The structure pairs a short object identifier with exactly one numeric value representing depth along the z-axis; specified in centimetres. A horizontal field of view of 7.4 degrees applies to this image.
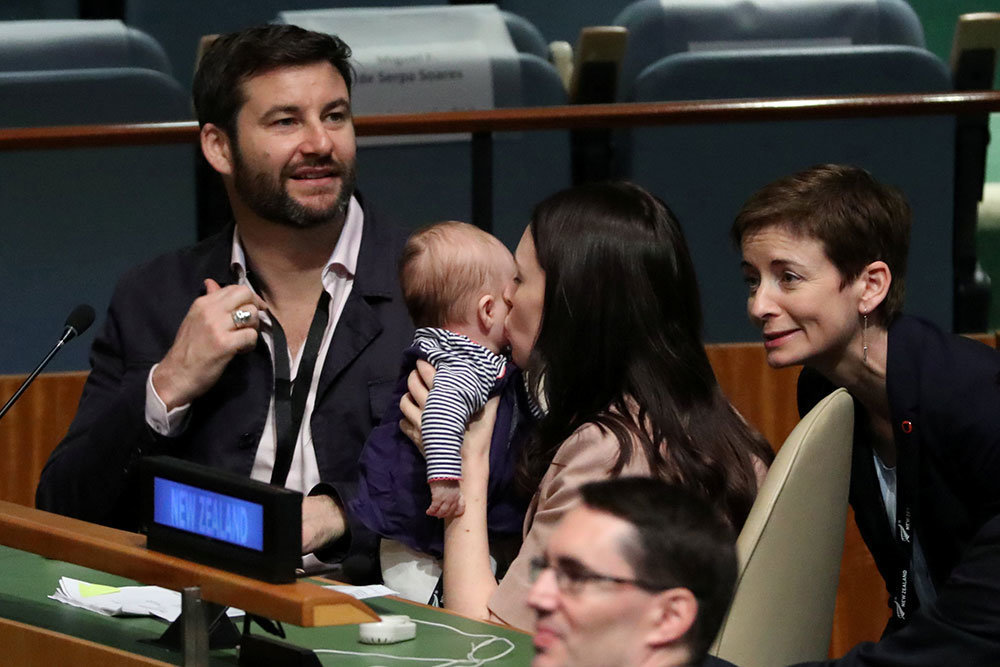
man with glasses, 769
